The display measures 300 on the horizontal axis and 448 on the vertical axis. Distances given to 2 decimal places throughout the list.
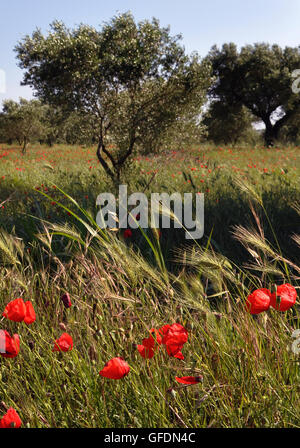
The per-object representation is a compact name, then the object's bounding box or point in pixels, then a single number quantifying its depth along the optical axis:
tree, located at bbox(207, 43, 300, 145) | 45.13
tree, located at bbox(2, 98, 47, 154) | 49.02
